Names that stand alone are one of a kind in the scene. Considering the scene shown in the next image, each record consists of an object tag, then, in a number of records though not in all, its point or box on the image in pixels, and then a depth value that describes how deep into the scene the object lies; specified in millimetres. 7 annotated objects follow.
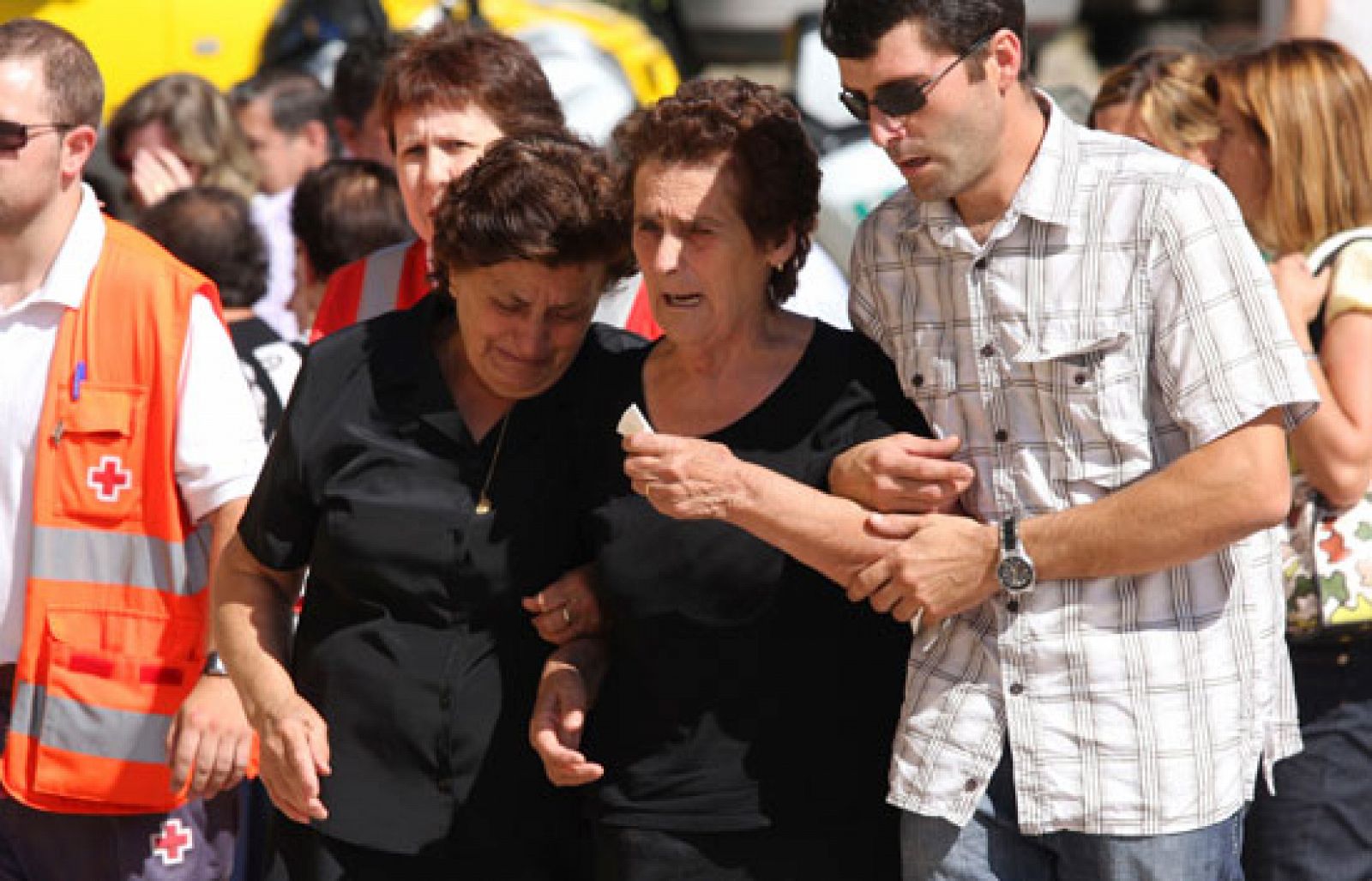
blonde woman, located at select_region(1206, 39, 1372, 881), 7277
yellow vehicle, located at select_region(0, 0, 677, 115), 16484
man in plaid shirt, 5223
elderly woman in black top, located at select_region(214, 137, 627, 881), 5871
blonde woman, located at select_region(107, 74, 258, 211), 13289
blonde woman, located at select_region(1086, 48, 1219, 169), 8398
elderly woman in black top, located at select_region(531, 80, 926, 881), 5582
